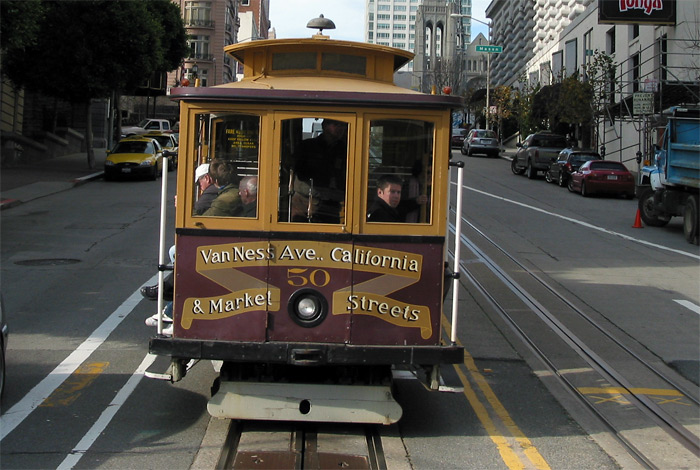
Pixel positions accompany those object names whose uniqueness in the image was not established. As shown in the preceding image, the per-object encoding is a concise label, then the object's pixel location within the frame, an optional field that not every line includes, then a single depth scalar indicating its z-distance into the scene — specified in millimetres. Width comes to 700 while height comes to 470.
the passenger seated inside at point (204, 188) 6004
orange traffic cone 20391
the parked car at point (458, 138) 57509
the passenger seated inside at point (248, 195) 5957
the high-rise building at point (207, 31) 79250
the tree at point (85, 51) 29234
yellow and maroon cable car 5895
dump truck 18328
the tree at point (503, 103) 57594
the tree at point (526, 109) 49416
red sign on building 32688
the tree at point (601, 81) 37812
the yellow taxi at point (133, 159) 29547
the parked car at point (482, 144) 47938
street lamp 56094
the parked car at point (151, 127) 51312
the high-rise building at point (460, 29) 135238
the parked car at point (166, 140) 33519
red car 27562
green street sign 41362
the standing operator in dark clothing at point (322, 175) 5949
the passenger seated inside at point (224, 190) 5992
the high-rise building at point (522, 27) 77188
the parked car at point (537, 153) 34750
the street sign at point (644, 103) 28484
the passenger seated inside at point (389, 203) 5988
